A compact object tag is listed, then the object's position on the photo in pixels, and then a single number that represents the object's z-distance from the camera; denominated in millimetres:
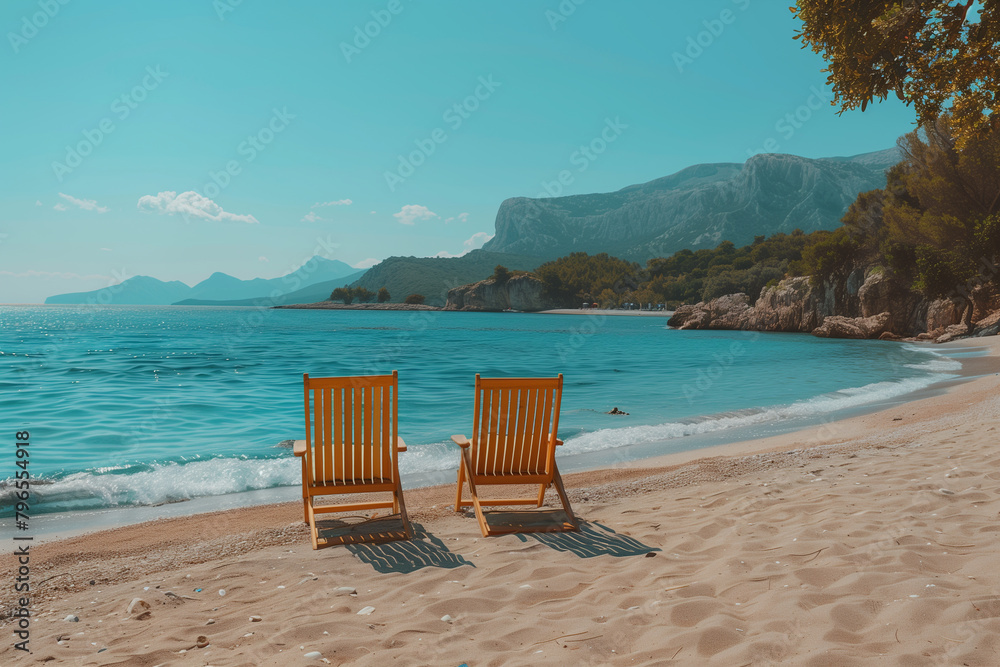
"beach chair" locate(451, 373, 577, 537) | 5043
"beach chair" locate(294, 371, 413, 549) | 4684
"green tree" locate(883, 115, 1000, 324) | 28516
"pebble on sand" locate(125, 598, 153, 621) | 3221
